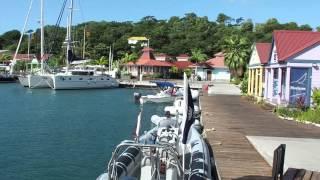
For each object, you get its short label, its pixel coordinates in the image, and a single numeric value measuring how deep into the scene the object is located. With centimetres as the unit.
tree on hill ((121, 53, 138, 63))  8056
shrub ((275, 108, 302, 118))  1902
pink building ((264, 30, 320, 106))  2084
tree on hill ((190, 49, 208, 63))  7995
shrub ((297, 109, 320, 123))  1757
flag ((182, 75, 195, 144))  772
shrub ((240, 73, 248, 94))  3434
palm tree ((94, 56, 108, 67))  8361
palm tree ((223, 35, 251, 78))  5978
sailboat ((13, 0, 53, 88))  5388
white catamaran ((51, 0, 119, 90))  5295
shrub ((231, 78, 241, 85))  5453
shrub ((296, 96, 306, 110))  2004
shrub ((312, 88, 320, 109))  1925
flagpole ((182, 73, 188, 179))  775
